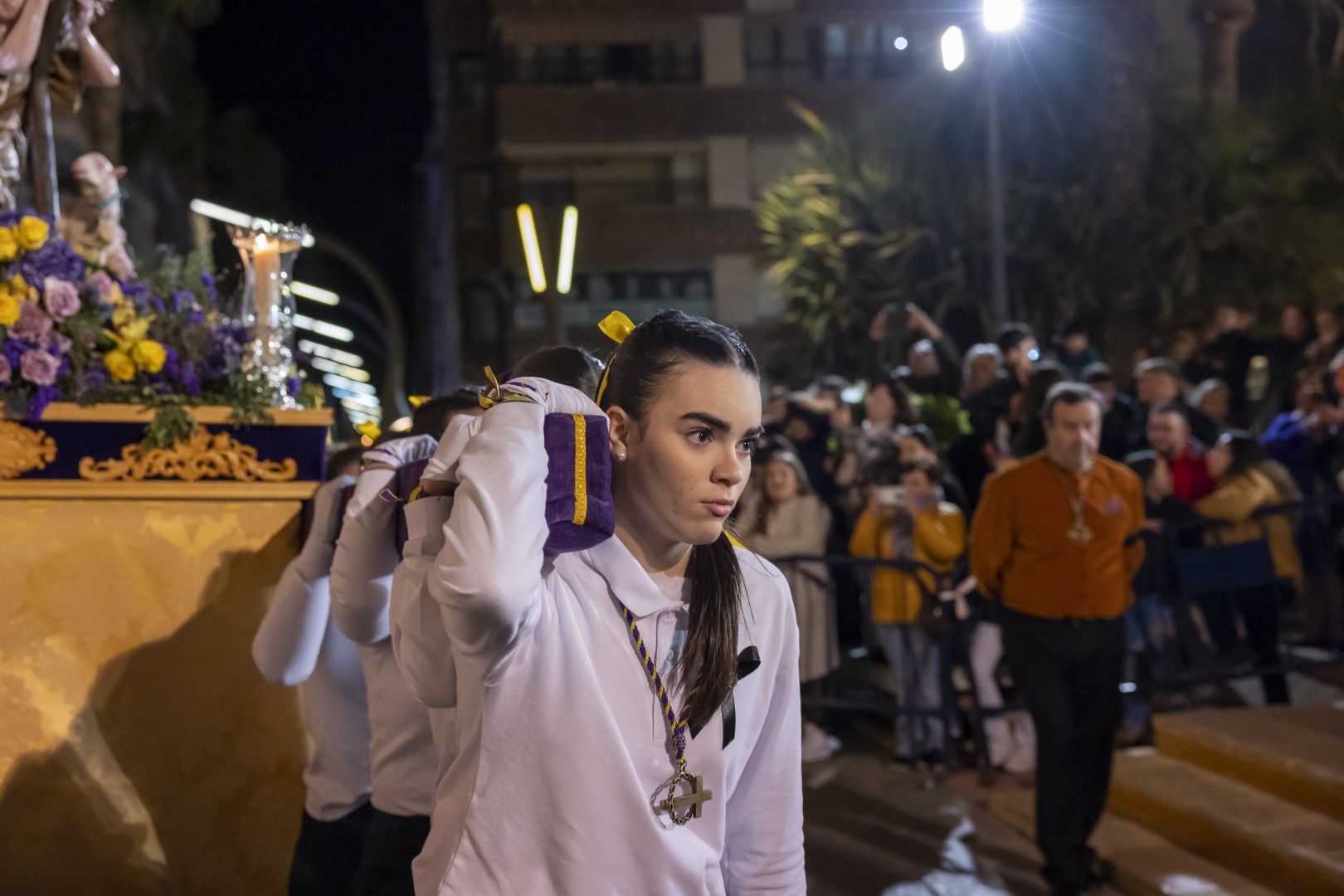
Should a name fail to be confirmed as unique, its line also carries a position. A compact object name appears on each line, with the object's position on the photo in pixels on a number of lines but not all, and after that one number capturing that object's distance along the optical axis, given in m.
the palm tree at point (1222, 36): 21.59
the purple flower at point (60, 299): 4.70
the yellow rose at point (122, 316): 4.85
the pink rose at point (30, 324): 4.66
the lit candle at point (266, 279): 5.19
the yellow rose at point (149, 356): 4.81
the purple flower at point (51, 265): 4.74
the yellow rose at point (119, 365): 4.78
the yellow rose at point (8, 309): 4.60
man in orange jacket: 6.49
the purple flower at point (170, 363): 4.90
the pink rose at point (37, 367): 4.62
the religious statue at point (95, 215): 5.23
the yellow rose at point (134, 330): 4.84
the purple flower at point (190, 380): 4.95
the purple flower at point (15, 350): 4.64
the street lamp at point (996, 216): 18.14
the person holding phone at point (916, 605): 9.02
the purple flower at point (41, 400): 4.65
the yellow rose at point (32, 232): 4.71
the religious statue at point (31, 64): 5.14
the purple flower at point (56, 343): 4.68
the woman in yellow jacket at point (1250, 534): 8.85
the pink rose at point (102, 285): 4.86
